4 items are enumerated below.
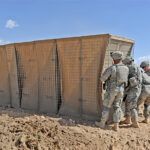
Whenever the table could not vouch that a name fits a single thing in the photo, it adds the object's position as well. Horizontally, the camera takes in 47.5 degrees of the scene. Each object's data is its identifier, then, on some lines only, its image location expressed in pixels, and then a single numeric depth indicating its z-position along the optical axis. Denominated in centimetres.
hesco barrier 454
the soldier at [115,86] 396
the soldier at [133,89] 435
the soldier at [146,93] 470
